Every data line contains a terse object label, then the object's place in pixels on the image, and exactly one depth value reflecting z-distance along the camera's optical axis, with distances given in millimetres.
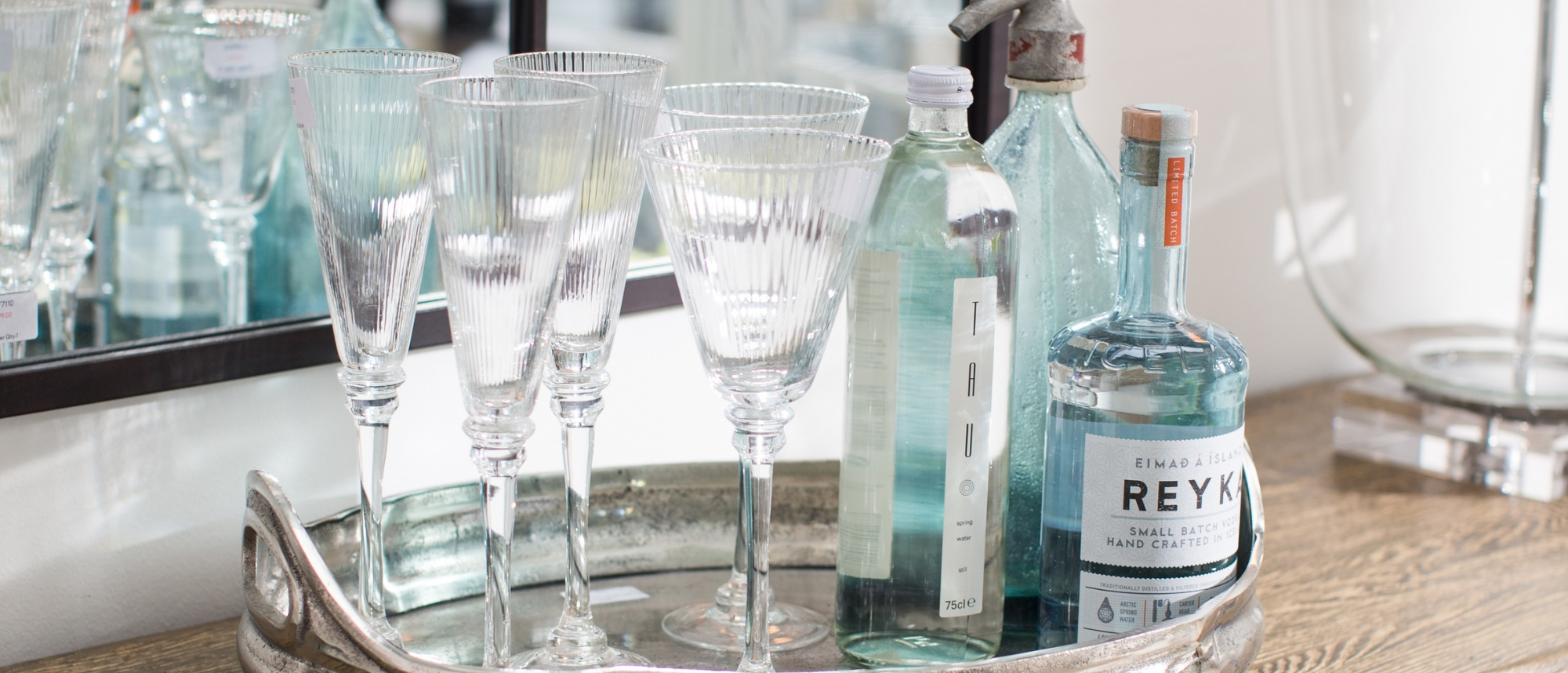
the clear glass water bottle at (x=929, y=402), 1638
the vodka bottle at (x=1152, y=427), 1622
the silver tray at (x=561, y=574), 1568
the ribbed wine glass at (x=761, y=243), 1537
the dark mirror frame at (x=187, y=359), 1696
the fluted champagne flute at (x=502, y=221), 1525
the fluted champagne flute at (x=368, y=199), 1587
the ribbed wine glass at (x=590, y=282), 1607
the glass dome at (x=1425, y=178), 2077
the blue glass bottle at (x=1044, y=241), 1724
